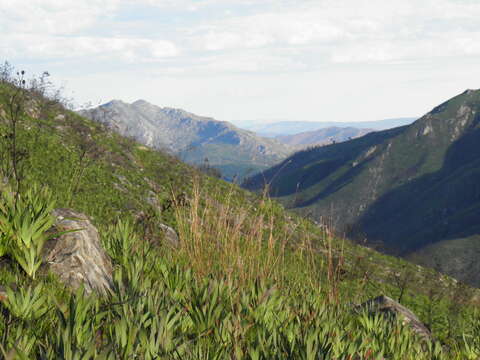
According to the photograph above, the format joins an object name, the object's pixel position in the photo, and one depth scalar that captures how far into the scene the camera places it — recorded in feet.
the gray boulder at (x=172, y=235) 40.95
